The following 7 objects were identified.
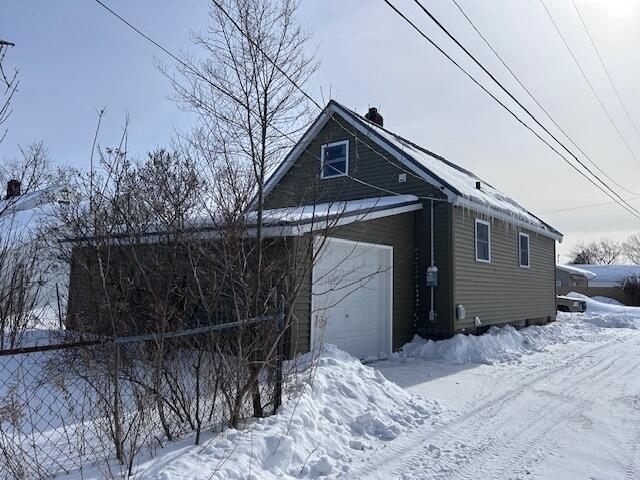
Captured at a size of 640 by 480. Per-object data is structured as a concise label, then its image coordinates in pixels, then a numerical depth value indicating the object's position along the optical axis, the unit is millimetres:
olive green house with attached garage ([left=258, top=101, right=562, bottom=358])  9805
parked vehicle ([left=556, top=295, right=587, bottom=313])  25156
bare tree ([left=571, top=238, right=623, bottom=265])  81688
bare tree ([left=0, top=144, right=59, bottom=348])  7465
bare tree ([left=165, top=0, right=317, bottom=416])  6188
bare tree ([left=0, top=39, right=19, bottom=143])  3456
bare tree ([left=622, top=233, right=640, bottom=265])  79500
